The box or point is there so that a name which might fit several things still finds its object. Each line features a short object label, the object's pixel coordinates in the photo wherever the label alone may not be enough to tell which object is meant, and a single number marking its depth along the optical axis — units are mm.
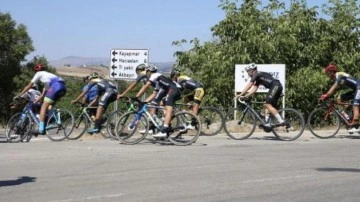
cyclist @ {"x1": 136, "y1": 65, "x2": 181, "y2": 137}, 12820
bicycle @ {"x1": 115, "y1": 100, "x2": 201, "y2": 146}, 12992
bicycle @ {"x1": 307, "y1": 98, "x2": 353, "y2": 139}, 14672
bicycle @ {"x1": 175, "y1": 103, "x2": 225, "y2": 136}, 14945
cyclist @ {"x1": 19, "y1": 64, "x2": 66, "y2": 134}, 13617
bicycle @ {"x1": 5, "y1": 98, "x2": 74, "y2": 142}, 13891
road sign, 16750
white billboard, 17534
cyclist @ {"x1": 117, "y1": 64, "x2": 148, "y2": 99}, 13957
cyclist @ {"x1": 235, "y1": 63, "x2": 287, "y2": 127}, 13859
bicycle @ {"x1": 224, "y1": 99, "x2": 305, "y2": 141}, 14078
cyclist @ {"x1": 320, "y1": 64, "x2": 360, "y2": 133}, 14312
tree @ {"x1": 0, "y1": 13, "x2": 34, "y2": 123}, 40344
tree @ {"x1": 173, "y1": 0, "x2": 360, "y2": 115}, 23125
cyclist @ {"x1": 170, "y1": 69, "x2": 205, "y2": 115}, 14914
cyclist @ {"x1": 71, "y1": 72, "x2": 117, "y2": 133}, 14102
